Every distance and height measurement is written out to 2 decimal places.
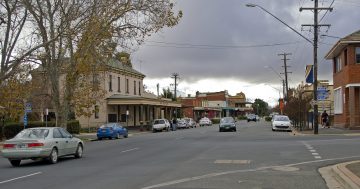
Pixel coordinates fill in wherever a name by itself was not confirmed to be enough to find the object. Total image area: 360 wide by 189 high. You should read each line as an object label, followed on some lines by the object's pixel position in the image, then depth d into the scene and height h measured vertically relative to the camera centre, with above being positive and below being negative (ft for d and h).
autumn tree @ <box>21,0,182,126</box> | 109.40 +19.77
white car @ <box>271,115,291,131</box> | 163.22 -1.74
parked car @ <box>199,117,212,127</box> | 304.26 -1.75
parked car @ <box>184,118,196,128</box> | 258.20 -1.49
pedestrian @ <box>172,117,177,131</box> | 222.15 -2.45
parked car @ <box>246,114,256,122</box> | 380.54 +0.49
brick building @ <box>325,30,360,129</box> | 141.18 +10.81
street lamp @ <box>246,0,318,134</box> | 127.34 +12.57
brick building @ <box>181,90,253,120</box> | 442.91 +14.15
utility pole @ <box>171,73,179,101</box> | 381.77 +30.57
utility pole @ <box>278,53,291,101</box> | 275.88 +27.45
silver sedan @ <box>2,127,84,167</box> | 62.64 -3.07
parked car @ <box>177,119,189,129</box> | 246.88 -2.29
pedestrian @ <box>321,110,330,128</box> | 173.06 -0.28
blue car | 143.33 -3.14
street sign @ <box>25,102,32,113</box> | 120.67 +3.02
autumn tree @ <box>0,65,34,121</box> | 127.03 +6.99
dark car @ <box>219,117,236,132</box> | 167.02 -2.27
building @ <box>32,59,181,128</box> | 205.77 +7.26
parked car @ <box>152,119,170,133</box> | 203.31 -2.21
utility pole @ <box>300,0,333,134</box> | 127.44 +19.29
